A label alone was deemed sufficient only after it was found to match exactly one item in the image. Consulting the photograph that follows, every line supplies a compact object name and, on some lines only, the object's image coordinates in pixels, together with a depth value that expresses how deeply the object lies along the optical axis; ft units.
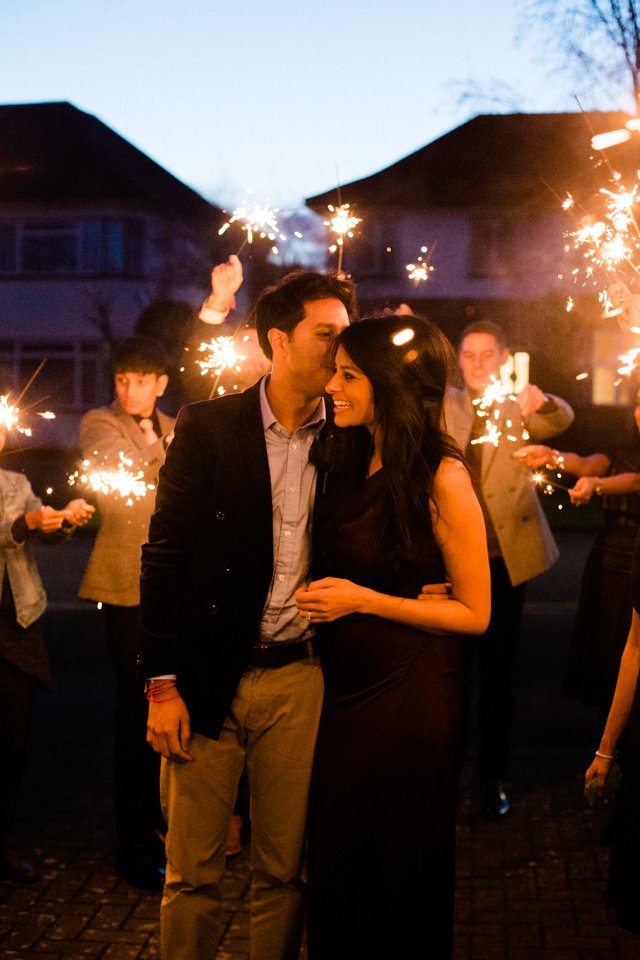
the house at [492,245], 91.50
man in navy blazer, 11.51
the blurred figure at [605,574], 17.99
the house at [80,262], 104.63
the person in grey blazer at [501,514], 18.78
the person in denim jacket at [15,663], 16.52
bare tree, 49.08
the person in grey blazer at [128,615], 16.56
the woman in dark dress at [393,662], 10.98
